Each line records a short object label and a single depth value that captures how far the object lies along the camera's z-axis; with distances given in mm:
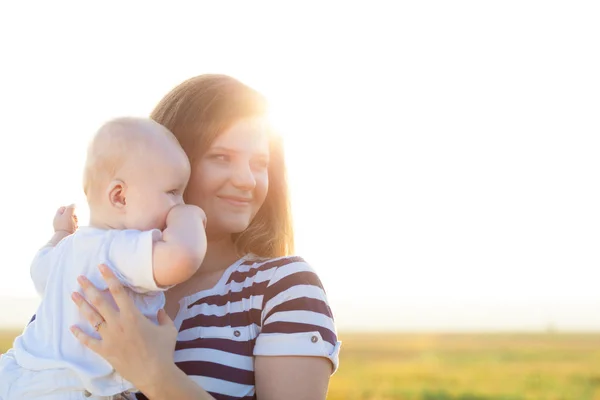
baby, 2867
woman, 2898
